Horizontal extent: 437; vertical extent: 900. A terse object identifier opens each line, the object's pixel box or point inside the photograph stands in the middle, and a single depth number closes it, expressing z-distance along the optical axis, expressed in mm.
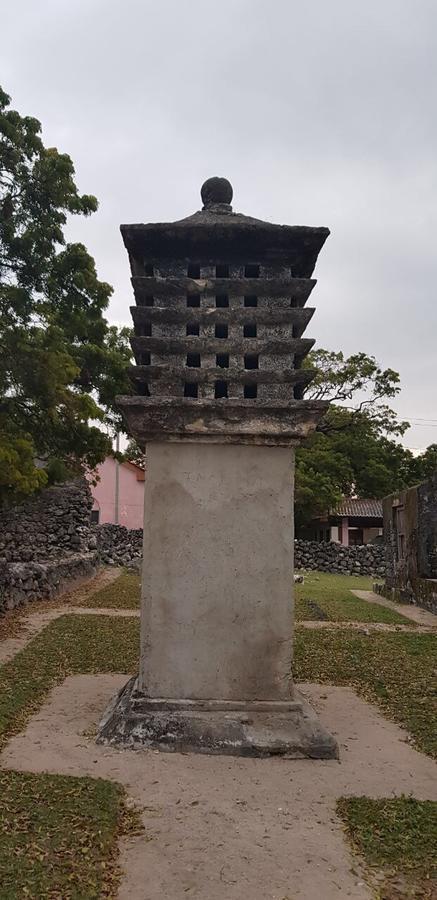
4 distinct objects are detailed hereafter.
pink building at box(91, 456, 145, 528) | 36969
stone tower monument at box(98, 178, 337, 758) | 5227
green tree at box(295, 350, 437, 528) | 29875
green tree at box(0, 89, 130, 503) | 9727
